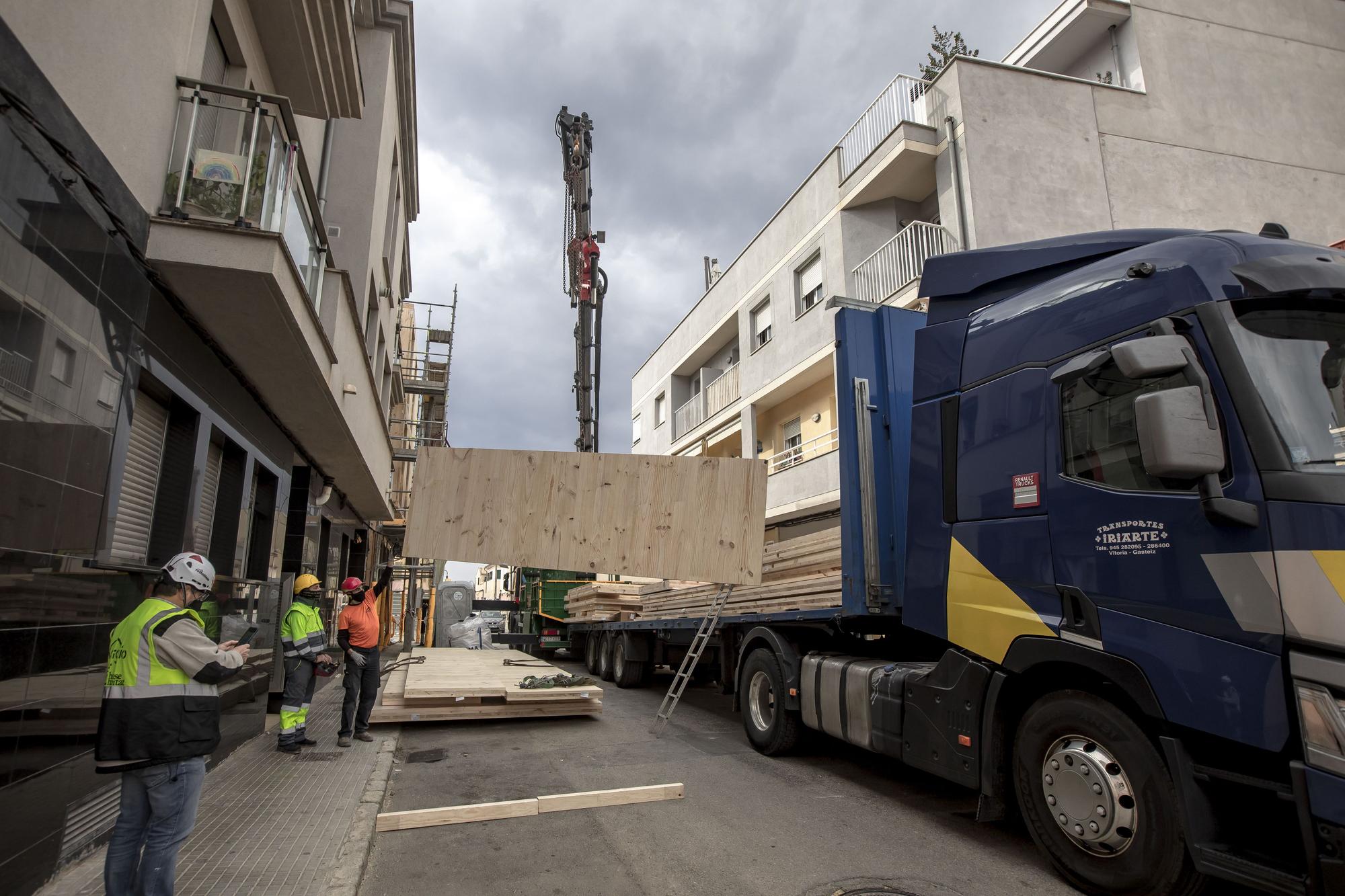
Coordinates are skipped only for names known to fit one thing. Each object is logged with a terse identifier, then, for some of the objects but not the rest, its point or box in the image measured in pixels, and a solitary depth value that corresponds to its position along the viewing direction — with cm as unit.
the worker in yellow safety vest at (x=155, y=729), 330
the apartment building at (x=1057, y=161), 1390
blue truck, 324
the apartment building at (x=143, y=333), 351
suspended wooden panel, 589
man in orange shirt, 812
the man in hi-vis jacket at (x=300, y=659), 754
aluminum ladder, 847
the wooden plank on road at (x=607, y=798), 559
